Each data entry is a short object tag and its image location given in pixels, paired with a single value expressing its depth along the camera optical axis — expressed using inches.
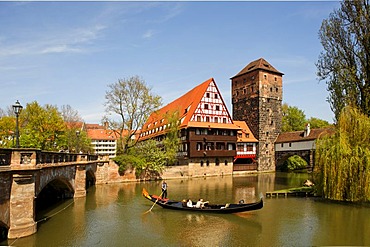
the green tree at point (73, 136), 1723.7
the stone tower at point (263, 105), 2031.3
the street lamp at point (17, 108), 560.1
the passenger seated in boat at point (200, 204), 714.2
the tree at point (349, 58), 930.1
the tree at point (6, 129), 1493.8
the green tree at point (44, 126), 1449.4
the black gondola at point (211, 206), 651.5
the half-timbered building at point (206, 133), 1611.7
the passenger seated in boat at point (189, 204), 726.0
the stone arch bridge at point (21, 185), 481.7
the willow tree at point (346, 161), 781.3
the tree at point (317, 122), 2667.3
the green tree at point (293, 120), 2664.9
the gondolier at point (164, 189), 866.8
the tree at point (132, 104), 1504.7
